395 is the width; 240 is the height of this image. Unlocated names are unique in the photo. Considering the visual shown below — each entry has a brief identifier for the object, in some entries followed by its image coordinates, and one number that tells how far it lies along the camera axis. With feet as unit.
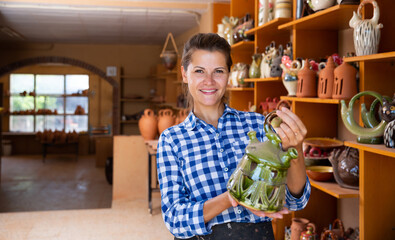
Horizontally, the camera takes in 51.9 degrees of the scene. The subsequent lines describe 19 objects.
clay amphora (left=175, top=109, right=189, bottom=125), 14.89
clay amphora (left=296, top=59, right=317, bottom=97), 7.60
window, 33.60
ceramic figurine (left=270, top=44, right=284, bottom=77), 9.05
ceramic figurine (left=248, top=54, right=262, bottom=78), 10.53
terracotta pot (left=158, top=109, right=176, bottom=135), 15.21
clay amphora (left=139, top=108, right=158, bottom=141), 15.47
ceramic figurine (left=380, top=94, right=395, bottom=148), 5.25
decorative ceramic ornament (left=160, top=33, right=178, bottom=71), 19.20
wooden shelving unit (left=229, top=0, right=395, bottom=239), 5.91
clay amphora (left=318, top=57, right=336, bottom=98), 6.95
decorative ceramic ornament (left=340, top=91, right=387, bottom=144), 5.66
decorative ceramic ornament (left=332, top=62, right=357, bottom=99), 6.48
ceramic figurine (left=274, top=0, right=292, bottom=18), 8.83
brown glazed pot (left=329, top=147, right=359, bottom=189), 6.56
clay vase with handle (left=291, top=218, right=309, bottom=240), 7.96
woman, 3.64
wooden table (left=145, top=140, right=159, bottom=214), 13.80
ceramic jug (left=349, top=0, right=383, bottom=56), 5.78
